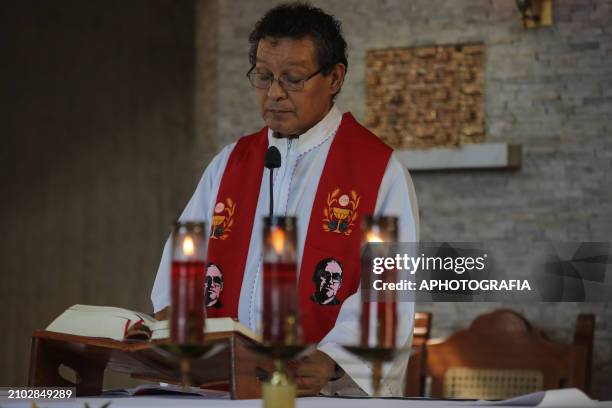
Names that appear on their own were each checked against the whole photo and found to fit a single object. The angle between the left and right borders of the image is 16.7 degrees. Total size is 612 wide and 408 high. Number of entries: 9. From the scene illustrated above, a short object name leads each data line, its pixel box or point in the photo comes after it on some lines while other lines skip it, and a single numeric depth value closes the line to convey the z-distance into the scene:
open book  4.76
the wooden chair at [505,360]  10.55
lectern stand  4.50
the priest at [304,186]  6.20
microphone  5.38
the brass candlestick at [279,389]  3.42
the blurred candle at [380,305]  3.31
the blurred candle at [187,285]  3.29
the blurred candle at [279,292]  3.26
